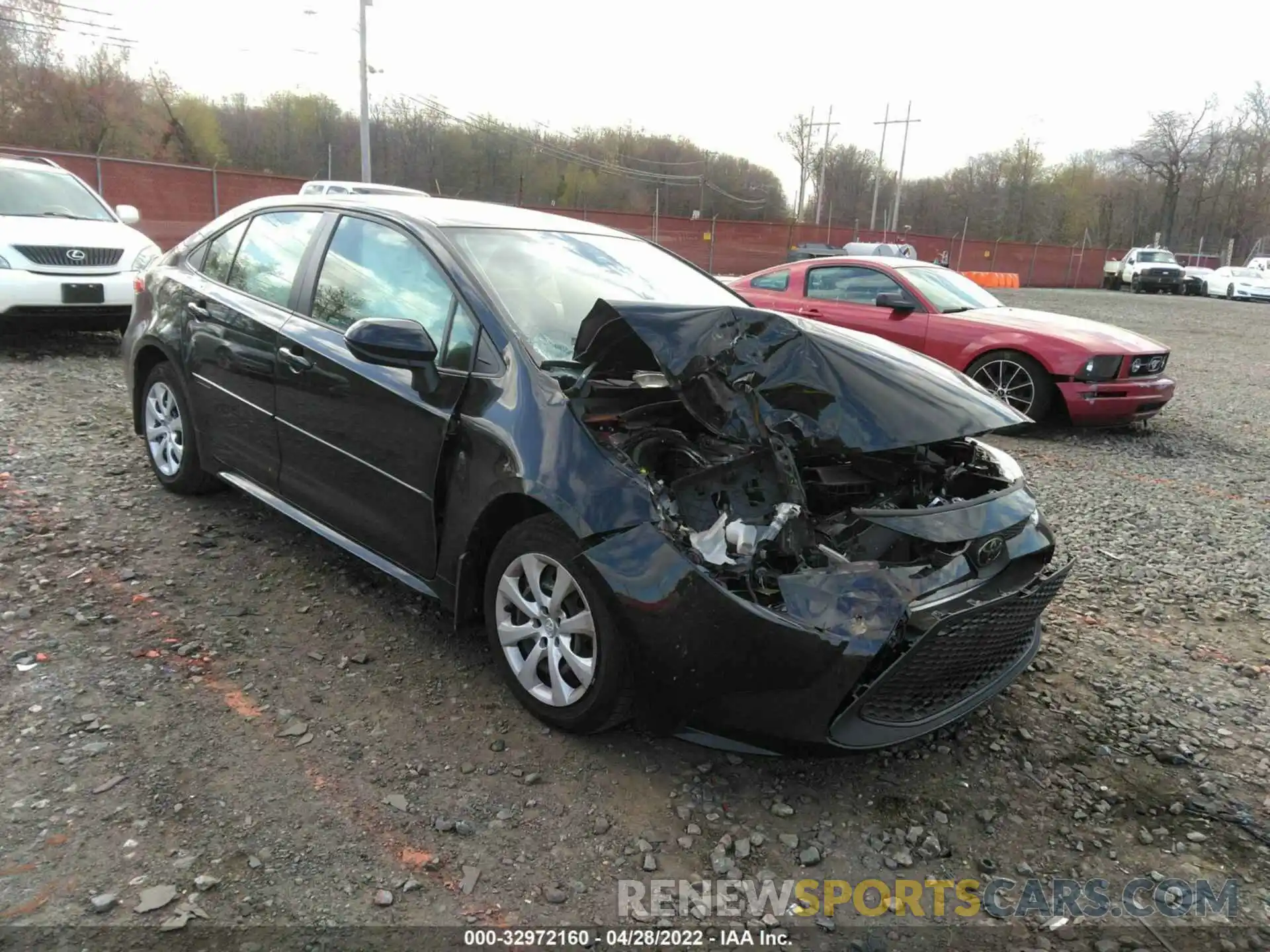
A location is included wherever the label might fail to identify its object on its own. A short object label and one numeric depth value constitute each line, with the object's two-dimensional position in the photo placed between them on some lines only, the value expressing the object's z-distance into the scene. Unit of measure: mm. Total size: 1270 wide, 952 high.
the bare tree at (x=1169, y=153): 64000
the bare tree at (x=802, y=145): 66938
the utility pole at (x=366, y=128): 26016
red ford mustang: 7191
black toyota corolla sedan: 2412
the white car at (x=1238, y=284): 33094
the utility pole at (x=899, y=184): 56625
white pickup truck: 36625
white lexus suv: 7441
